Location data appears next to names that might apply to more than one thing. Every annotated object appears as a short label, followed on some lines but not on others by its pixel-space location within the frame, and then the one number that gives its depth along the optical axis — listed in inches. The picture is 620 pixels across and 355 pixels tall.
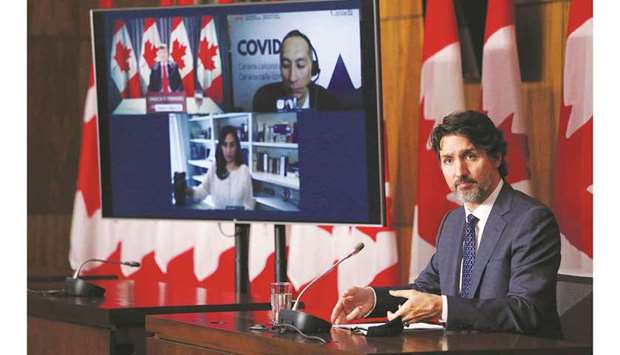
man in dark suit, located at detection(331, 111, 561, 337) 184.1
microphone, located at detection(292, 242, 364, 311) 187.3
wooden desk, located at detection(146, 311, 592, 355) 162.7
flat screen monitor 270.7
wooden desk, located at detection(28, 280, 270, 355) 253.8
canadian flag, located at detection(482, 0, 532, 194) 267.0
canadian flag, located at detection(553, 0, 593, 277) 244.0
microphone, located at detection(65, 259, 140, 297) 284.7
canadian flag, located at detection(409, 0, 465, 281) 287.4
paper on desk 188.5
